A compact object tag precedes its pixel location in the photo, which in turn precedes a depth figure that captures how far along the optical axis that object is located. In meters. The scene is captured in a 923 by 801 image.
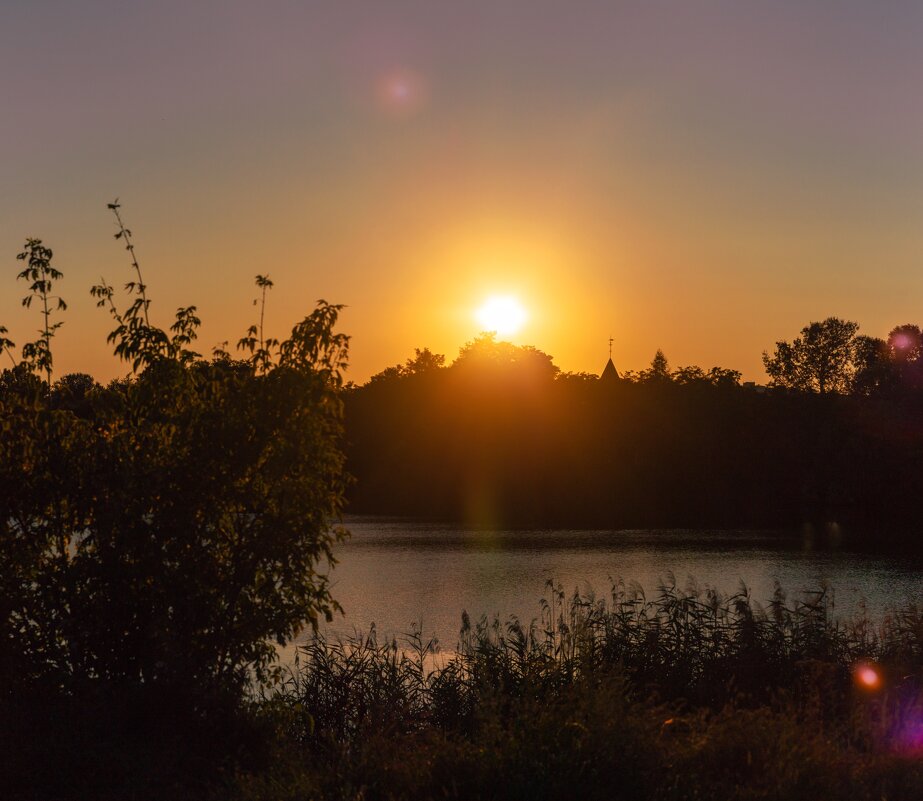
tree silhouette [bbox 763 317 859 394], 113.38
